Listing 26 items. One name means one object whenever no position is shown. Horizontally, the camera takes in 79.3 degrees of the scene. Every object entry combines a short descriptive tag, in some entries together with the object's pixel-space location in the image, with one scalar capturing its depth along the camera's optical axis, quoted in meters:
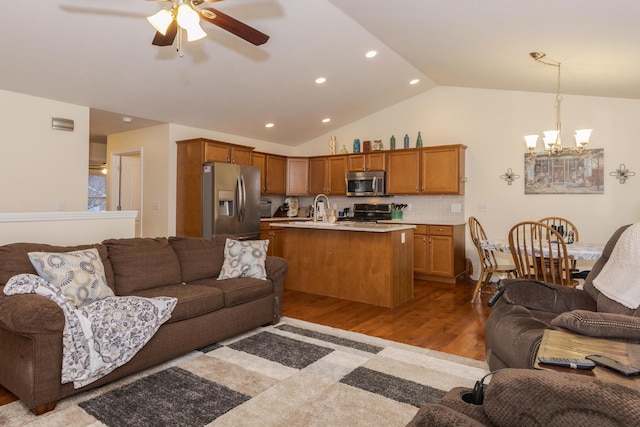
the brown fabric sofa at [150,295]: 2.05
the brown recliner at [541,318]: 1.58
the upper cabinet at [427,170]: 5.97
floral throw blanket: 2.15
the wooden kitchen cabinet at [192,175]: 5.61
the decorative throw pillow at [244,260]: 3.56
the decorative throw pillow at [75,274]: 2.47
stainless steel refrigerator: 5.48
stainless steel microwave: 6.62
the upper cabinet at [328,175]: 7.13
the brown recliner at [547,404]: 0.74
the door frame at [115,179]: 6.93
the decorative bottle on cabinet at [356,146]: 7.10
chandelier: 3.74
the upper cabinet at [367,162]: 6.67
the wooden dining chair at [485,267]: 4.40
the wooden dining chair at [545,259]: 3.41
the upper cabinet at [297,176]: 7.46
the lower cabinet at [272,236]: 6.42
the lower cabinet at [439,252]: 5.80
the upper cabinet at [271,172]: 6.84
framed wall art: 5.19
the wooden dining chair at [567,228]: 4.05
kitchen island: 4.31
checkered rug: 2.04
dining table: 3.42
